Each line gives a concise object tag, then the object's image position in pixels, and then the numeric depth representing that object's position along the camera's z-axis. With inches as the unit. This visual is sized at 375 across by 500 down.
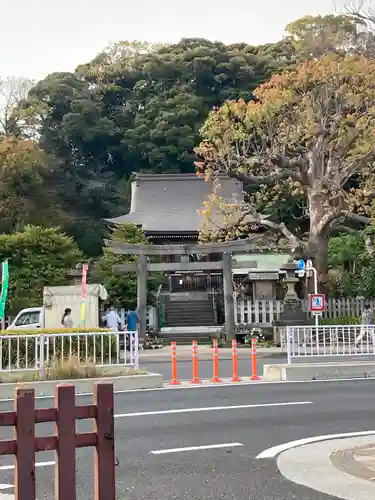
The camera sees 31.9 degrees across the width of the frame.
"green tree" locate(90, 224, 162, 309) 1186.0
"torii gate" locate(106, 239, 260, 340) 1033.5
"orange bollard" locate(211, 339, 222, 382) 548.4
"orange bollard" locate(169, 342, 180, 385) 535.4
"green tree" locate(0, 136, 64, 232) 1616.6
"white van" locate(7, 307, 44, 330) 882.8
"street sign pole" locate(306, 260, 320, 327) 994.1
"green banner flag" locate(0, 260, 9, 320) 863.7
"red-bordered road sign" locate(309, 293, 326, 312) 818.8
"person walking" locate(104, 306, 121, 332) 932.0
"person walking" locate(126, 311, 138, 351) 1056.2
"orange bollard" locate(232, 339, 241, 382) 552.4
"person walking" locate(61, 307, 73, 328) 808.3
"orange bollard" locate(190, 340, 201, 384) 539.5
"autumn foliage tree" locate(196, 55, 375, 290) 968.9
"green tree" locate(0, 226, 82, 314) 1146.7
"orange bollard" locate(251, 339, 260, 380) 558.7
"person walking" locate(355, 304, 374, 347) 589.6
